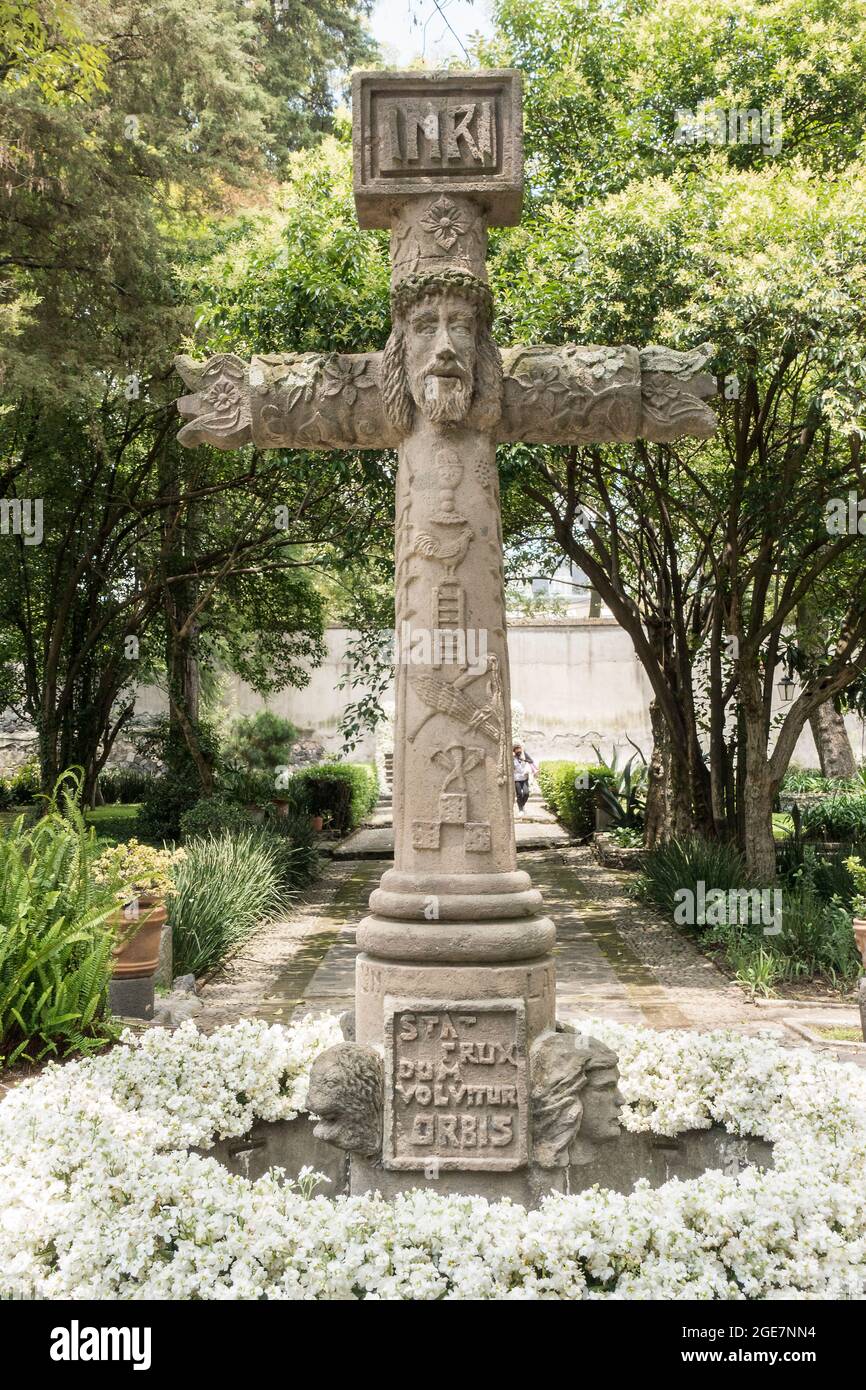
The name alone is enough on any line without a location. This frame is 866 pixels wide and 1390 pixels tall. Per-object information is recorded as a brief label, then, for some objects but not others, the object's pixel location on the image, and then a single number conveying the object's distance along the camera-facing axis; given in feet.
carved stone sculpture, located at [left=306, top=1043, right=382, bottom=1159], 11.76
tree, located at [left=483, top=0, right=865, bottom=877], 28.43
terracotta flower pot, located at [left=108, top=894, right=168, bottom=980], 22.16
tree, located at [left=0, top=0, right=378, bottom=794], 34.37
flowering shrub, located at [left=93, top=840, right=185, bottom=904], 22.95
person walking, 74.53
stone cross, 12.06
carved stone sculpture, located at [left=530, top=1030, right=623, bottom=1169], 11.98
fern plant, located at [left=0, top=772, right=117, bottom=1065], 17.94
